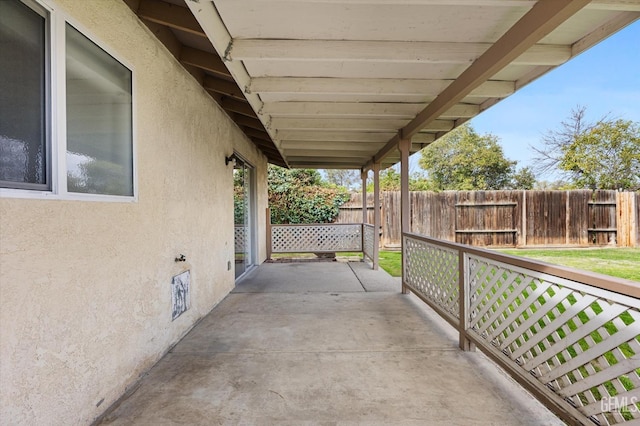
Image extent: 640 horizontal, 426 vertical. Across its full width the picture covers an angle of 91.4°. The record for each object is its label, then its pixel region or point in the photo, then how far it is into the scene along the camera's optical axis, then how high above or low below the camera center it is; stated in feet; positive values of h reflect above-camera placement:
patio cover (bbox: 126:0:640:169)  7.11 +4.54
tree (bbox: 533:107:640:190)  41.09 +7.39
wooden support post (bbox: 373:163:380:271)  23.30 -0.59
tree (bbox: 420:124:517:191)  59.98 +8.88
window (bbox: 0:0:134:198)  4.77 +1.90
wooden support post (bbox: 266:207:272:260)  29.04 -2.26
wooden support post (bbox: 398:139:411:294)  16.79 +1.34
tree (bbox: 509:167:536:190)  60.49 +5.56
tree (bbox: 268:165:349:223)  34.53 +0.87
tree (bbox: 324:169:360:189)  89.45 +9.24
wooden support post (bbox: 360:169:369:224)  28.99 +1.44
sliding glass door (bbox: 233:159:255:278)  19.66 -0.35
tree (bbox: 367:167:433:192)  57.76 +5.12
